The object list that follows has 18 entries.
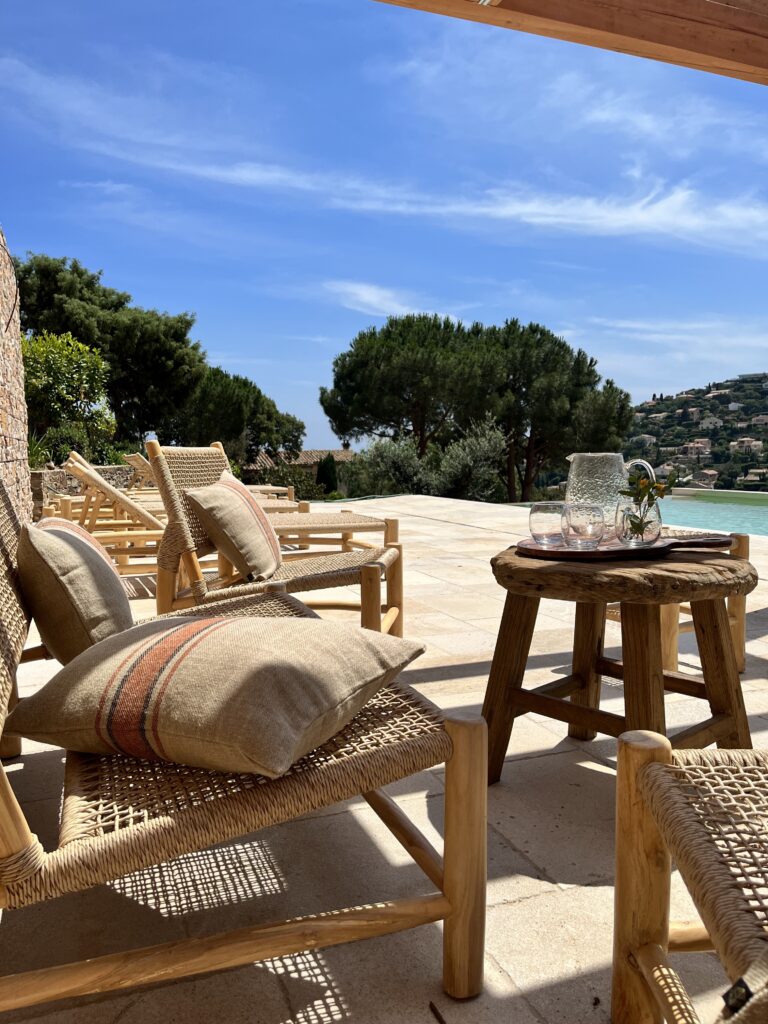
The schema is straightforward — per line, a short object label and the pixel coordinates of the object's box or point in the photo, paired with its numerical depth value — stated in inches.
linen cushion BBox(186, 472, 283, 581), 97.6
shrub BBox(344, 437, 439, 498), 612.7
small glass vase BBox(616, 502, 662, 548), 71.1
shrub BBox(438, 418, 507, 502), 622.5
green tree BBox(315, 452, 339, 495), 867.4
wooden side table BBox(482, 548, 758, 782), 59.5
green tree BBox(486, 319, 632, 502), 749.9
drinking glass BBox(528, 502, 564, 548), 73.9
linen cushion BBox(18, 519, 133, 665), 56.5
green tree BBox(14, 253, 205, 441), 721.0
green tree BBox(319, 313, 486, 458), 741.3
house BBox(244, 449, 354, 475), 1014.4
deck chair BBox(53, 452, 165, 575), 160.4
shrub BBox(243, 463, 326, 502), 786.2
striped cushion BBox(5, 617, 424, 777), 39.8
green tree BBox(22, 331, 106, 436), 425.4
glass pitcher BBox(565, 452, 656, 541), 73.6
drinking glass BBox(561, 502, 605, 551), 70.6
